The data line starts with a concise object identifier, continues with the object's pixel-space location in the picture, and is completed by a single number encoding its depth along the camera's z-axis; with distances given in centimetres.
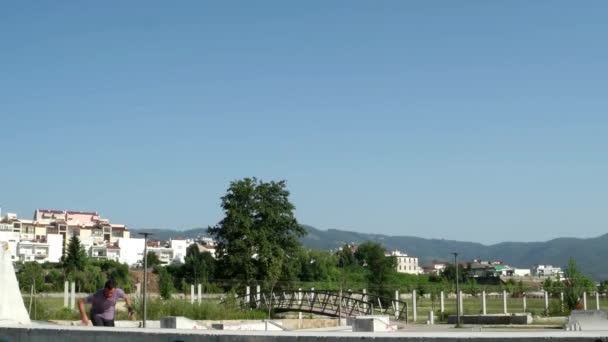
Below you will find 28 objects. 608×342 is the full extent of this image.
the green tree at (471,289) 8094
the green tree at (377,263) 11929
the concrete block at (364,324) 1153
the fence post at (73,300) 3303
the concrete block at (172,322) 1429
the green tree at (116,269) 11844
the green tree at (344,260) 19035
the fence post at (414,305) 4119
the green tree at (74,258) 12612
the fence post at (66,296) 3316
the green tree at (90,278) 8088
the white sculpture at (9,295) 1172
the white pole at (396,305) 4184
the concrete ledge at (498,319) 3602
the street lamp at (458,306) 3198
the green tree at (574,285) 4256
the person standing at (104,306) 1239
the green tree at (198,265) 12169
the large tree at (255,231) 5984
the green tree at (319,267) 14000
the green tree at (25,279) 4438
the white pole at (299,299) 4074
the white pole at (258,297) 4191
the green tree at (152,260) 17268
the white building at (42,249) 18200
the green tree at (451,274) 14600
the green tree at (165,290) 4143
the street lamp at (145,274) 2449
